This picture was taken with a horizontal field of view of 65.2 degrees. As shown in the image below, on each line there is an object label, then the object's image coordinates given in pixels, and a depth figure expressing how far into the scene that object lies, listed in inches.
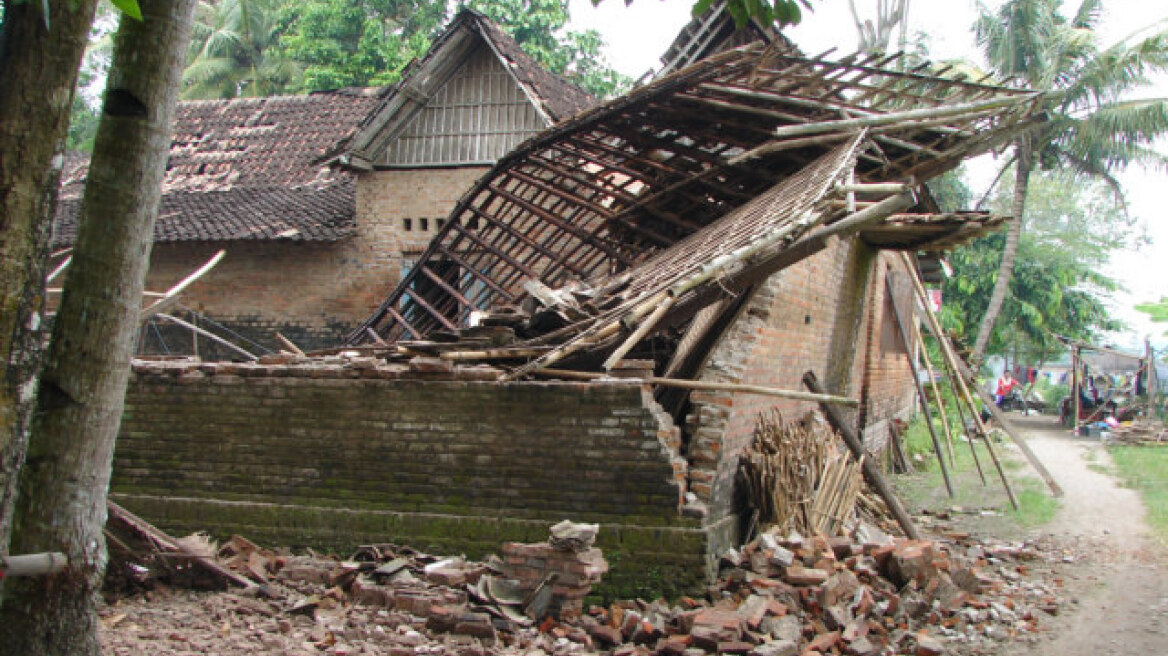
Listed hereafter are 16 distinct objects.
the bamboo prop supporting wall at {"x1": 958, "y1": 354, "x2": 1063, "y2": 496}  422.6
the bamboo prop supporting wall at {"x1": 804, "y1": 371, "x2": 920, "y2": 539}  333.7
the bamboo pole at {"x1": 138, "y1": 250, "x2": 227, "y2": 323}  336.2
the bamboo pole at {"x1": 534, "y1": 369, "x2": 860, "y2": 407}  249.0
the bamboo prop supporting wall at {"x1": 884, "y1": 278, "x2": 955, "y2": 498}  431.3
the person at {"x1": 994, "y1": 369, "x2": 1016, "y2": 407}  1191.4
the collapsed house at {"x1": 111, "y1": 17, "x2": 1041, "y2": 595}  249.3
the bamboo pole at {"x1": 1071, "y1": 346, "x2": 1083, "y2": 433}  901.2
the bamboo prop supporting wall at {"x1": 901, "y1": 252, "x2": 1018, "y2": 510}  421.1
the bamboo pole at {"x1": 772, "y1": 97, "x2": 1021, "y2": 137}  310.5
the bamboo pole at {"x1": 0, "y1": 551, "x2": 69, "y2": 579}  151.3
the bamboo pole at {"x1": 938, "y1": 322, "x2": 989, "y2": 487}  456.4
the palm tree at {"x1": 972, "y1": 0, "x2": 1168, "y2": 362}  865.5
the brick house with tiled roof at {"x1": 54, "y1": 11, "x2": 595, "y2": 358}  588.1
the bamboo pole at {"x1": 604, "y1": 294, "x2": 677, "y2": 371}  233.5
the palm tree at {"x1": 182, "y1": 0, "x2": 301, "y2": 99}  1146.7
